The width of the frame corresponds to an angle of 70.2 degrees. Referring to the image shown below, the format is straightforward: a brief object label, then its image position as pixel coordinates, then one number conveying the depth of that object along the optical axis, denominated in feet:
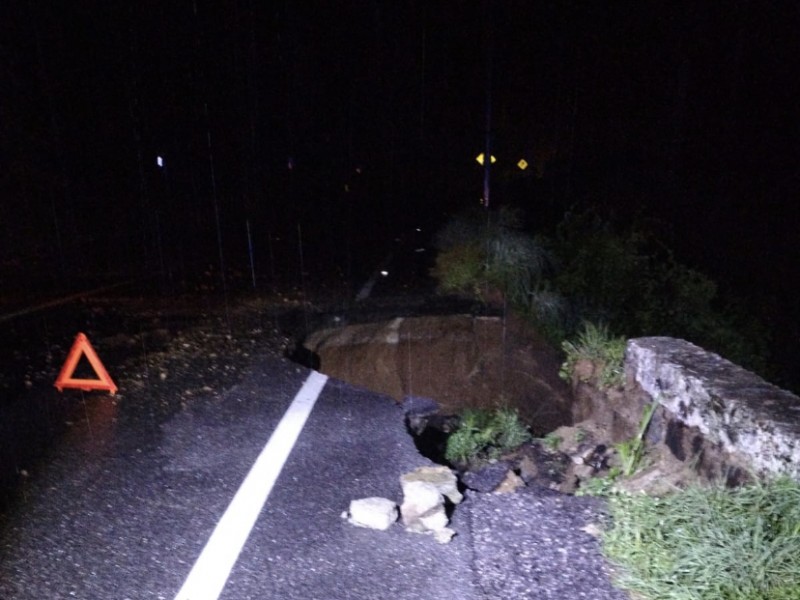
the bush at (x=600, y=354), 16.78
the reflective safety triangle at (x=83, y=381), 16.61
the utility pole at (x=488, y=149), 84.56
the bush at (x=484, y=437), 16.28
